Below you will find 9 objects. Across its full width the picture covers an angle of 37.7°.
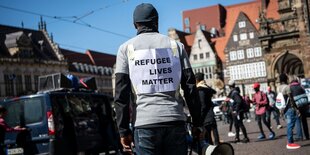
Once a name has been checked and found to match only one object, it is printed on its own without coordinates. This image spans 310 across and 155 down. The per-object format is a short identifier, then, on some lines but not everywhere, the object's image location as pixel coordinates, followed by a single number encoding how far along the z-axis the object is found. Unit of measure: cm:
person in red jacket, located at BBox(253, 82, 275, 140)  1335
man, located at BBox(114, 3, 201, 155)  383
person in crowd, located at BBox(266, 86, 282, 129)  1859
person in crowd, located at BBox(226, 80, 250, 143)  1301
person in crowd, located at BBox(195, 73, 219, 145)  966
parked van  964
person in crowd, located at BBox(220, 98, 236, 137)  1685
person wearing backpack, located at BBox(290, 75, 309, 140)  1112
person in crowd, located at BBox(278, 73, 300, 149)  1012
